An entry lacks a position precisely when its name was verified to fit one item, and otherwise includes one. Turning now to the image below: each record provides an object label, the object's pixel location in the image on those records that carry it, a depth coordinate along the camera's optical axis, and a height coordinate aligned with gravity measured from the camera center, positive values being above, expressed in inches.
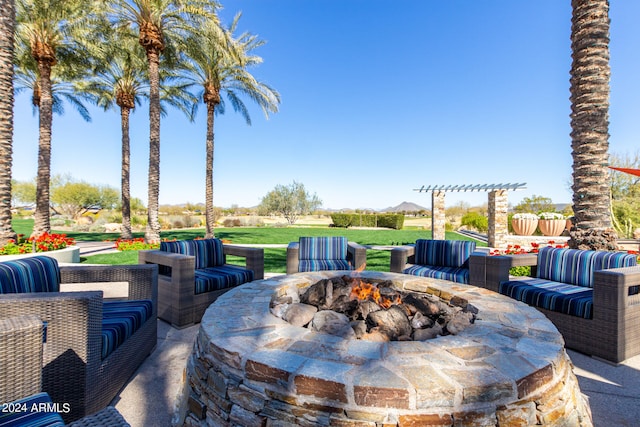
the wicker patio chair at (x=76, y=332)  66.4 -32.8
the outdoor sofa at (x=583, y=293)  104.4 -32.3
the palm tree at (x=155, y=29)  353.7 +234.8
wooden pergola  416.8 +8.5
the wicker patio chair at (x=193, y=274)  132.2 -32.3
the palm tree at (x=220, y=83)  471.7 +223.5
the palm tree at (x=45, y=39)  347.9 +211.7
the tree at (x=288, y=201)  1419.8 +55.6
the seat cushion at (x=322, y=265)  180.5 -32.8
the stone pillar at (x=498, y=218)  417.1 -4.7
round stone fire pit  47.3 -28.7
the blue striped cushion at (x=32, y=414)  43.9 -32.6
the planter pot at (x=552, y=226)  469.4 -17.0
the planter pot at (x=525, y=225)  471.2 -17.0
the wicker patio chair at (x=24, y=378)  45.1 -29.7
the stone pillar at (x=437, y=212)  497.7 +3.7
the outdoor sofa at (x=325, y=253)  185.2 -26.9
